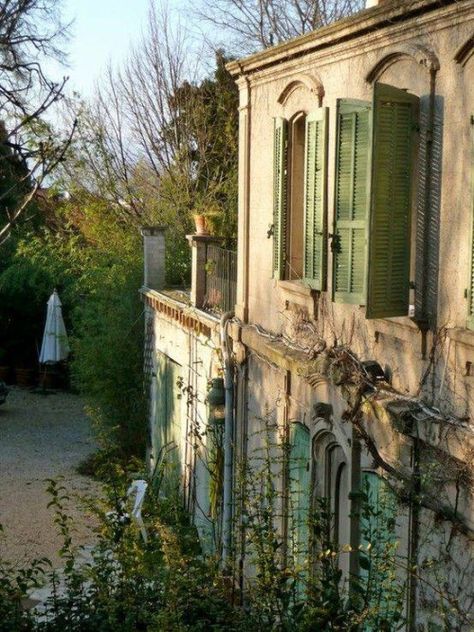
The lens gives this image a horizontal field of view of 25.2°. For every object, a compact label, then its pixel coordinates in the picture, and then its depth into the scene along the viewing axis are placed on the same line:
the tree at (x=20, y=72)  11.38
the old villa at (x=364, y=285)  7.04
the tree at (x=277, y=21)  27.20
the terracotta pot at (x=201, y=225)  15.96
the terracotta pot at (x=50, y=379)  30.27
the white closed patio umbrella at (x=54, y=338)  27.03
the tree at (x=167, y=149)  27.11
